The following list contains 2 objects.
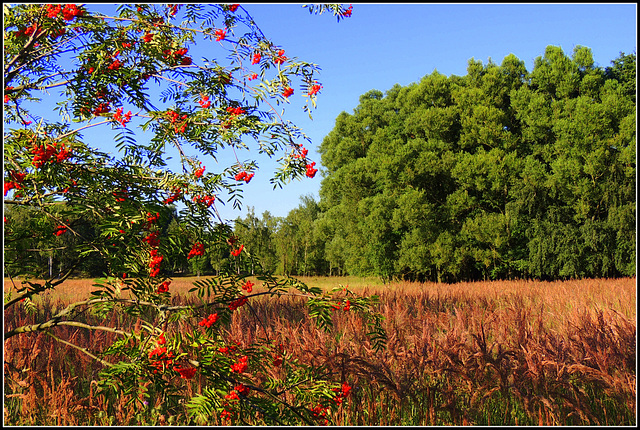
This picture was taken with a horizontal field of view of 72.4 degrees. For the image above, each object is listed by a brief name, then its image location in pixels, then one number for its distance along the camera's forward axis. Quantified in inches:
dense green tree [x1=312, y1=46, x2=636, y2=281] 746.8
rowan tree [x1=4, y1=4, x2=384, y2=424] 84.7
